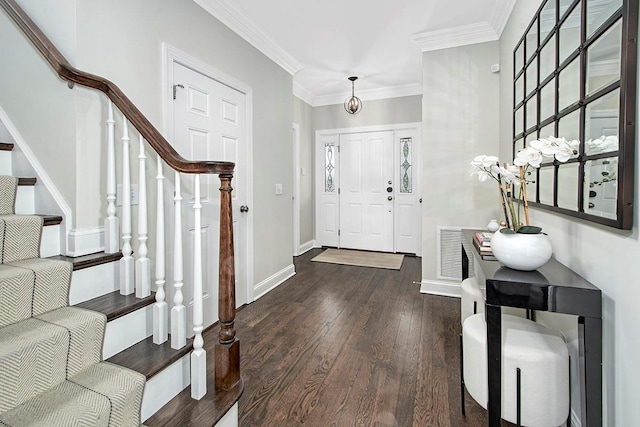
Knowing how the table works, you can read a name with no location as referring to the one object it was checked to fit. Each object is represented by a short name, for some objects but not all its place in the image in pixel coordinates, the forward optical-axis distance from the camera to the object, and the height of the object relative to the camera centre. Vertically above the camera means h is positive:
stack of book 1.77 -0.24
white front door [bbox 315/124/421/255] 5.20 +0.30
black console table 1.16 -0.39
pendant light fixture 4.68 +1.50
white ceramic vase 1.35 -0.19
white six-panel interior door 2.37 +0.51
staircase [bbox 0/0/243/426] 1.27 -0.37
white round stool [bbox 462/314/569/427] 1.27 -0.69
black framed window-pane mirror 1.07 +0.44
